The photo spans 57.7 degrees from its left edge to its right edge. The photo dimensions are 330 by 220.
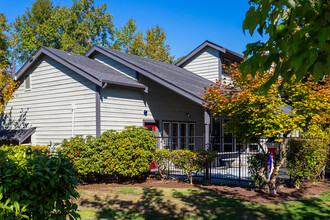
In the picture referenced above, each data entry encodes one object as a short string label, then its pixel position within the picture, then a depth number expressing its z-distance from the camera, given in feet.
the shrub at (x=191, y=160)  36.81
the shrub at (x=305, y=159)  32.50
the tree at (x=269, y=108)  28.81
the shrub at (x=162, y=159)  38.91
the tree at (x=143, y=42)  137.28
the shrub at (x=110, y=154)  36.60
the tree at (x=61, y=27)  132.57
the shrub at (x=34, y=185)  12.57
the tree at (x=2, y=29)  97.75
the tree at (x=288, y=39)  9.31
